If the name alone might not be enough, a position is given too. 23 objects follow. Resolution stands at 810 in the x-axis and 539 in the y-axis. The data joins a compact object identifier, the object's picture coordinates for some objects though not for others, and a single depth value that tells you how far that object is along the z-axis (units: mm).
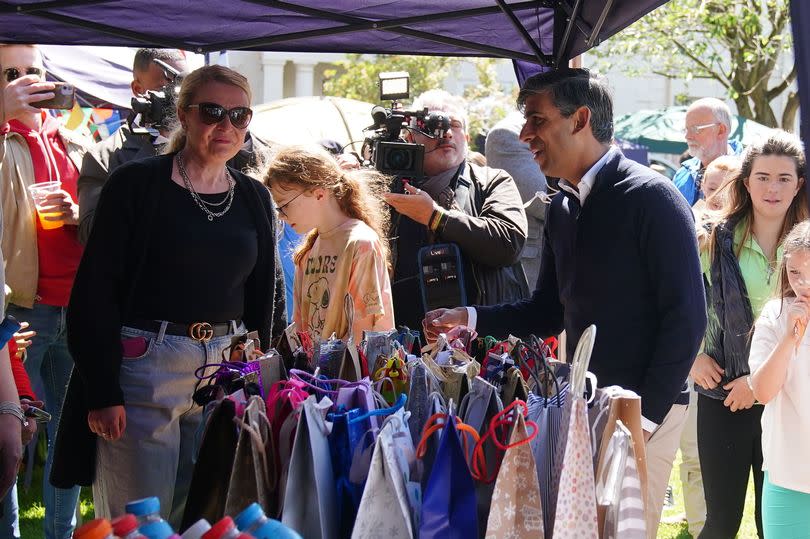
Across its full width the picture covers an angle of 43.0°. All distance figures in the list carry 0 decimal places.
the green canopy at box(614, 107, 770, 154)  16062
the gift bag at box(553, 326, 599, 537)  2059
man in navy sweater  2859
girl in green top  4168
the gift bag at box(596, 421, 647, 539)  2068
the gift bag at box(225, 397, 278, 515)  2225
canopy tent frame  3977
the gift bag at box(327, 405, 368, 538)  2199
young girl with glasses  3760
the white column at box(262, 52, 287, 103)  31109
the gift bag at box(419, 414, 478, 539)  2047
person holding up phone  4297
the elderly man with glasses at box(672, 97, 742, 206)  6012
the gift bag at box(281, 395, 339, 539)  2141
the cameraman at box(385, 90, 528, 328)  4332
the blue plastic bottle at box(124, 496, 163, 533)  1522
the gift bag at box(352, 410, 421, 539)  2039
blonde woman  3072
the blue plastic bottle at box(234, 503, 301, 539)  1528
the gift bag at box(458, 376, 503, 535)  2217
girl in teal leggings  3336
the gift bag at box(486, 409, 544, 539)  2092
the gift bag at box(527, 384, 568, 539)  2238
